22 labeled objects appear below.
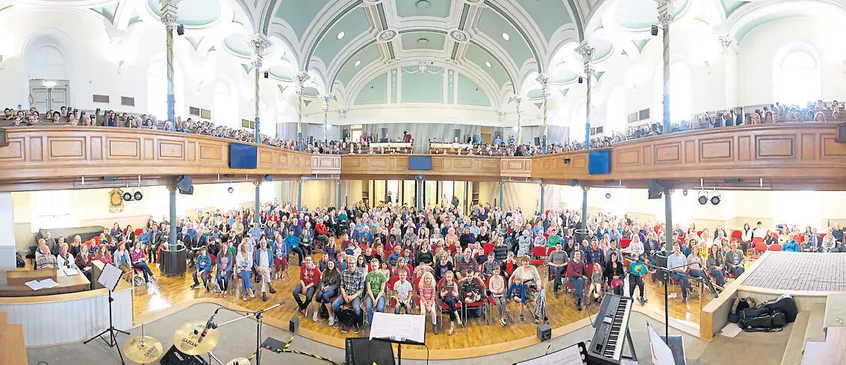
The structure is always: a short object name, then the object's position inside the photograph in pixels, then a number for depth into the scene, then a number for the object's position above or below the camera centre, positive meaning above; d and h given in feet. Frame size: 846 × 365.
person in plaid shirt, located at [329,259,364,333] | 21.88 -5.75
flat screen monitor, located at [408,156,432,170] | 56.34 +2.19
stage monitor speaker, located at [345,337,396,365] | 15.01 -6.34
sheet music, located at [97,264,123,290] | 18.35 -4.22
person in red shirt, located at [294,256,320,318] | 23.40 -5.63
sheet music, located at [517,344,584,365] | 8.85 -3.89
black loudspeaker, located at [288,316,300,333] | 20.49 -7.13
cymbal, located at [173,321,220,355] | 13.64 -5.32
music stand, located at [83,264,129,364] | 18.33 -4.23
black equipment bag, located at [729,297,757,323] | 18.94 -6.02
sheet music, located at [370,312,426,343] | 13.47 -4.94
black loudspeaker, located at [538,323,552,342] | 19.77 -7.42
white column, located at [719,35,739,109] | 42.93 +10.45
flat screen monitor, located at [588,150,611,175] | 32.53 +1.20
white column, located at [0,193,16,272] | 27.86 -3.39
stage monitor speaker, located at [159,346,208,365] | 16.11 -6.96
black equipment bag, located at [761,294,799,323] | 17.94 -5.73
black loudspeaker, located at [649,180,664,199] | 28.40 -0.87
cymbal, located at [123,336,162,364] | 15.11 -6.24
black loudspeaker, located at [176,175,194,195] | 29.55 -0.18
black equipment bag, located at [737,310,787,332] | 17.63 -6.31
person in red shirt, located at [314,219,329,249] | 40.63 -5.28
